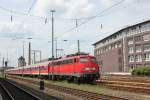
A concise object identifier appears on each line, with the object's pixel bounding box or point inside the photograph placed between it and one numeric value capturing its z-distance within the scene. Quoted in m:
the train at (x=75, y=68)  38.84
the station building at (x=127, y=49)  102.86
